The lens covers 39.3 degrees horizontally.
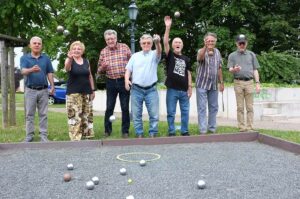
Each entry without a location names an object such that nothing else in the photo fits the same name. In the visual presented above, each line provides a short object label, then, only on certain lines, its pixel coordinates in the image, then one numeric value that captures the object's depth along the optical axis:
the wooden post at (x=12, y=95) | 8.98
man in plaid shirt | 6.93
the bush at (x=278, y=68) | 14.57
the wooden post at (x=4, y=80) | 8.58
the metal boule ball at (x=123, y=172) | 4.50
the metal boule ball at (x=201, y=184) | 3.93
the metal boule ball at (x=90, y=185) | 3.94
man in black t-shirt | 6.90
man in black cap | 7.39
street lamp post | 10.95
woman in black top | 6.64
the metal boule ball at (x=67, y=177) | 4.29
